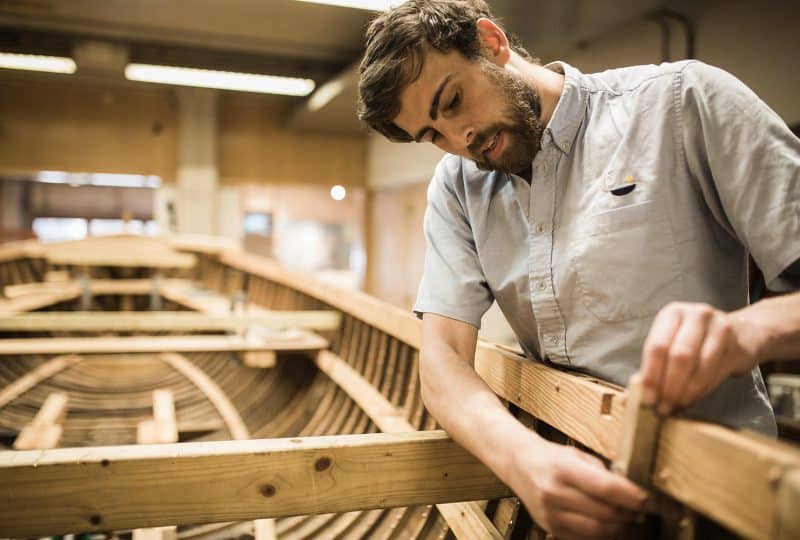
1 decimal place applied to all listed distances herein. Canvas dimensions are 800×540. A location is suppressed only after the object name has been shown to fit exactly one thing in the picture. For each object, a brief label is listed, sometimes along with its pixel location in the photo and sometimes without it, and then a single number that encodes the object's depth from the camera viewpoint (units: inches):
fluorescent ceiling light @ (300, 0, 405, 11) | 203.5
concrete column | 386.6
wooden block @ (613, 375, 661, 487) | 30.5
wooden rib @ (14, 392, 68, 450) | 92.1
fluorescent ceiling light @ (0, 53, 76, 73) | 298.7
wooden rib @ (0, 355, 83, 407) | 123.3
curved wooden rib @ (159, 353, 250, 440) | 119.8
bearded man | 37.1
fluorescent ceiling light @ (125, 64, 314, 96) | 314.8
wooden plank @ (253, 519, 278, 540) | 74.9
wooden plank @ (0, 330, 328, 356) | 118.2
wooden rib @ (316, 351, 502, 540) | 54.7
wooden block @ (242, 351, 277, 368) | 123.3
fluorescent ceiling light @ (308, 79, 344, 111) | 300.4
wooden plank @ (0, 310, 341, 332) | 118.0
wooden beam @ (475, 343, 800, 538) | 23.9
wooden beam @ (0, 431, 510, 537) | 40.0
